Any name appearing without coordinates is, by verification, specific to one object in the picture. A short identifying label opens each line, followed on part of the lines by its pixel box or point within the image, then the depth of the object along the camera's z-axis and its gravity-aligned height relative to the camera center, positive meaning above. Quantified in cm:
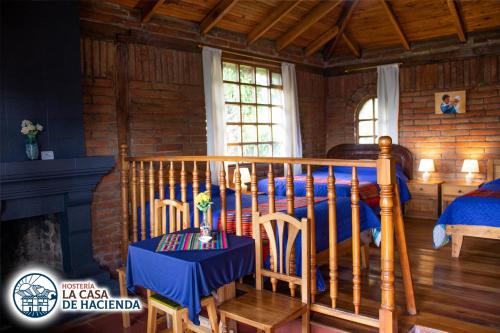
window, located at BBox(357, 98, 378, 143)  739 +48
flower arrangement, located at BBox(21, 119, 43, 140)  358 +26
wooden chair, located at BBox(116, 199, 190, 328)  341 -53
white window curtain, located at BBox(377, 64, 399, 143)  696 +82
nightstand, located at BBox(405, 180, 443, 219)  642 -78
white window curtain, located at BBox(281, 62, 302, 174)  671 +61
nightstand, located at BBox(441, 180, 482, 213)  610 -61
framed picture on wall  647 +69
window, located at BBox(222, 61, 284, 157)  603 +65
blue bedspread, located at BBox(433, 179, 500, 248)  422 -66
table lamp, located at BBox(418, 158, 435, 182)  660 -29
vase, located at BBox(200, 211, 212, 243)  290 -53
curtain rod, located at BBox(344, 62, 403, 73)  724 +139
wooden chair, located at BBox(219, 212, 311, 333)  257 -94
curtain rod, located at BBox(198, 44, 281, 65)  557 +140
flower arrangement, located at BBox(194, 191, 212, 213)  301 -33
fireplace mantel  350 -32
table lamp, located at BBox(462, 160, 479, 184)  621 -30
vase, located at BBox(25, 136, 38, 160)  359 +10
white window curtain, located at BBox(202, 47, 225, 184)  543 +67
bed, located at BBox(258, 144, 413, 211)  525 -38
